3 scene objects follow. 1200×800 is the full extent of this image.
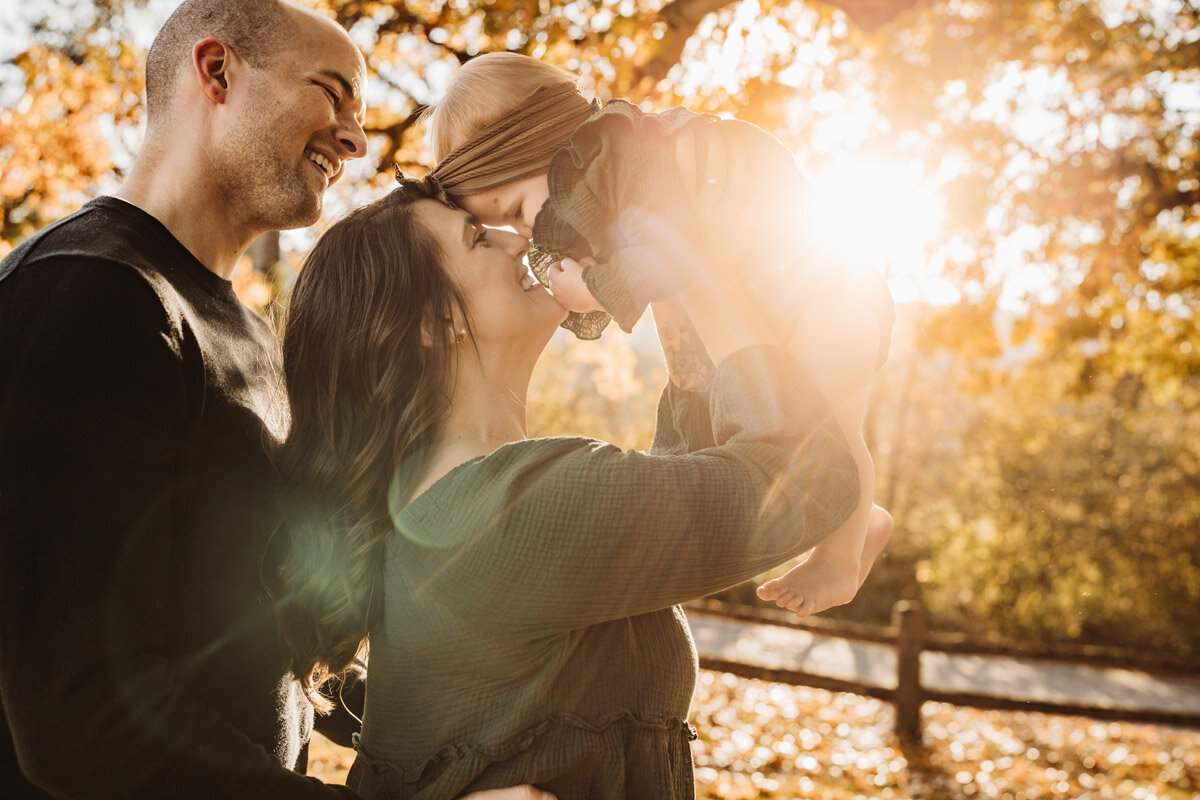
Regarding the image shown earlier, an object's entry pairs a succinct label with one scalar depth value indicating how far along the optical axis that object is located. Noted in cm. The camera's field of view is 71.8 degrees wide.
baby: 156
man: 130
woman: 140
